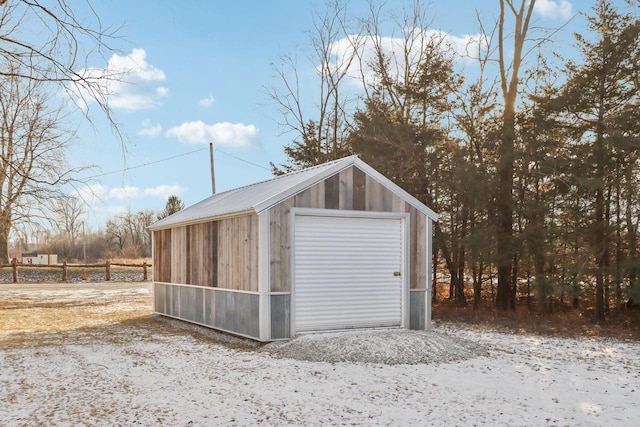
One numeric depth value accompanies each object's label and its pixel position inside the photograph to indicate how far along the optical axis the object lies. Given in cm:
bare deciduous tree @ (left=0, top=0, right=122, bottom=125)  620
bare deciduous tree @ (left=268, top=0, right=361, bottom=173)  2098
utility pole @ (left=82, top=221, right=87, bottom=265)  4150
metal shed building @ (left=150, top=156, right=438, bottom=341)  859
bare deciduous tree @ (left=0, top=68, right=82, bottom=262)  792
